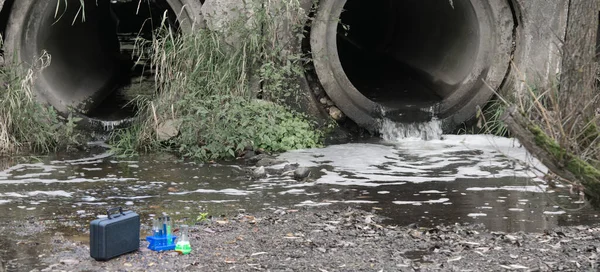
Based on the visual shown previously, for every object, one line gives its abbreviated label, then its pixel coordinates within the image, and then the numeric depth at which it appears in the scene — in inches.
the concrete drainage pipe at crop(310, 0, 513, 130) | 404.8
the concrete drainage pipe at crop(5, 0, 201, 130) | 394.0
